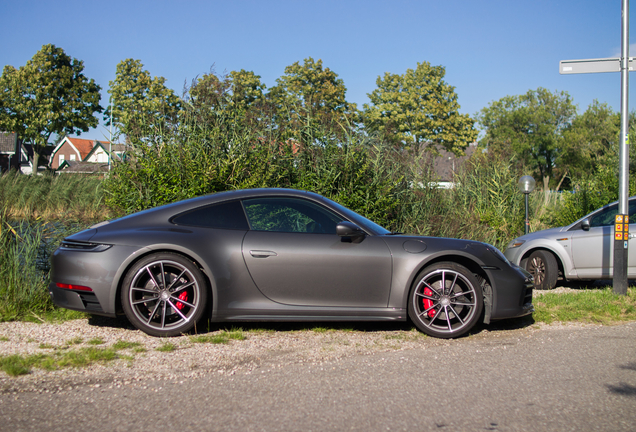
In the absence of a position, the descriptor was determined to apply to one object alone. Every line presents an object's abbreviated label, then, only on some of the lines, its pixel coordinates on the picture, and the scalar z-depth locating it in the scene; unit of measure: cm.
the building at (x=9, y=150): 6346
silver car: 818
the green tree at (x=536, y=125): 6197
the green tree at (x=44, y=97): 4528
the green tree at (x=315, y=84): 4544
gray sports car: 481
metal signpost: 715
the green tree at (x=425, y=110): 4862
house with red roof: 8375
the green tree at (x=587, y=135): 5934
